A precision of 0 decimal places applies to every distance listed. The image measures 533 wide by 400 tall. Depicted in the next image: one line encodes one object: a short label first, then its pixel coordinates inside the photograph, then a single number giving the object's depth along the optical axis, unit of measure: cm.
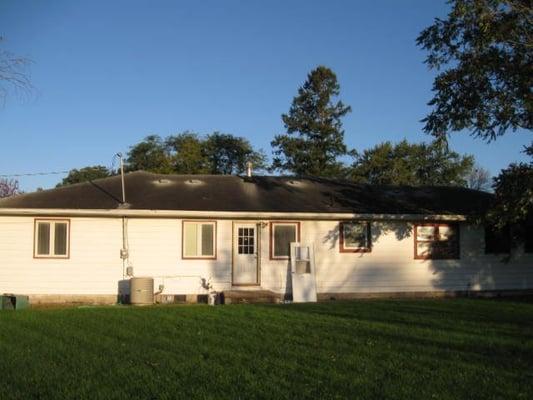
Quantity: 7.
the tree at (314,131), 5388
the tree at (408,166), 5331
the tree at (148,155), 5114
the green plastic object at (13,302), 1712
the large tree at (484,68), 1619
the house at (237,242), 1878
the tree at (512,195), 1627
